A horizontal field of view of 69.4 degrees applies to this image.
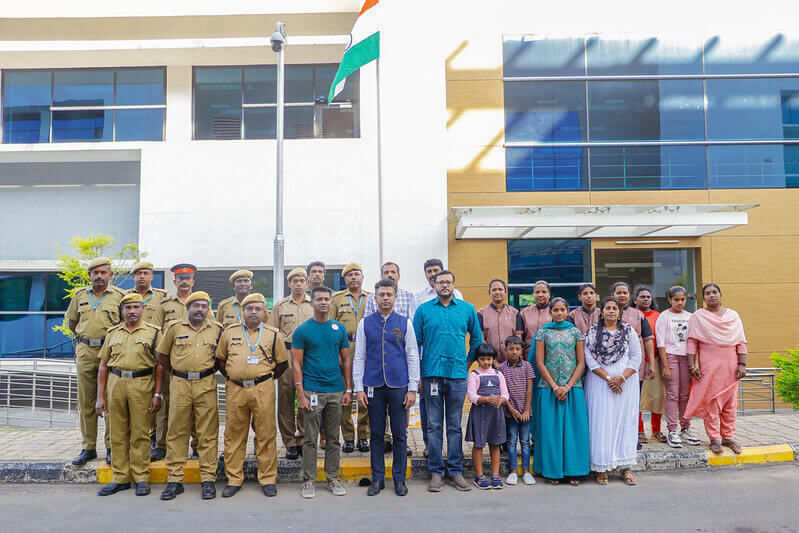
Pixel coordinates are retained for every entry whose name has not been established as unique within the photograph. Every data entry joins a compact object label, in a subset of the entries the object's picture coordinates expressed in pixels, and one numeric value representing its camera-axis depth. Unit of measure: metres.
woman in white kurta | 5.96
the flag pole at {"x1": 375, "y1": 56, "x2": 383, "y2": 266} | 9.41
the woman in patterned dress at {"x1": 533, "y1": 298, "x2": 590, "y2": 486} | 5.93
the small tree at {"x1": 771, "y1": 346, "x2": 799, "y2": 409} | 9.12
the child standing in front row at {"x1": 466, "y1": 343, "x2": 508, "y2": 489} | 5.86
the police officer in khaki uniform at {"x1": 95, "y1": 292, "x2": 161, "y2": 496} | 5.84
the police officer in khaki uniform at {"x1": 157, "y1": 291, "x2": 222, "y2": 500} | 5.77
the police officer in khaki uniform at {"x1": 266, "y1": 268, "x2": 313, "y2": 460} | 6.68
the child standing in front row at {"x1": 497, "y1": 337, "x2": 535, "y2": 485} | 6.03
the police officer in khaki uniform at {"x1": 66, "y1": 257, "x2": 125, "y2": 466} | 6.48
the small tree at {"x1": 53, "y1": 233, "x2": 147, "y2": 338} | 12.09
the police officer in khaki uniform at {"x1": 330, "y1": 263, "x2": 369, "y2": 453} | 6.91
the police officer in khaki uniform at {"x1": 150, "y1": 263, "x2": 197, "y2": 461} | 6.65
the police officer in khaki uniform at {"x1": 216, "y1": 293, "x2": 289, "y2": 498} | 5.73
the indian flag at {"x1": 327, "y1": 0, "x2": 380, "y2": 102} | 9.41
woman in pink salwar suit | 6.77
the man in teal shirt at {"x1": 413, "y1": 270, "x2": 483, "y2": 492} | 5.92
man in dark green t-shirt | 5.79
